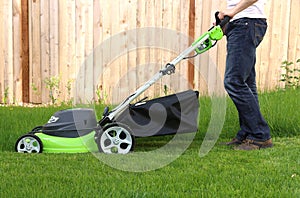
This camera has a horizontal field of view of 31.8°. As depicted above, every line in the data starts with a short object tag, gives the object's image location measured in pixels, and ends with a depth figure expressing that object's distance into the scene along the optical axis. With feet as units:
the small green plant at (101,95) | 20.79
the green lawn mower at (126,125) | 12.75
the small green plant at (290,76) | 22.24
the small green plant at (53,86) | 20.93
